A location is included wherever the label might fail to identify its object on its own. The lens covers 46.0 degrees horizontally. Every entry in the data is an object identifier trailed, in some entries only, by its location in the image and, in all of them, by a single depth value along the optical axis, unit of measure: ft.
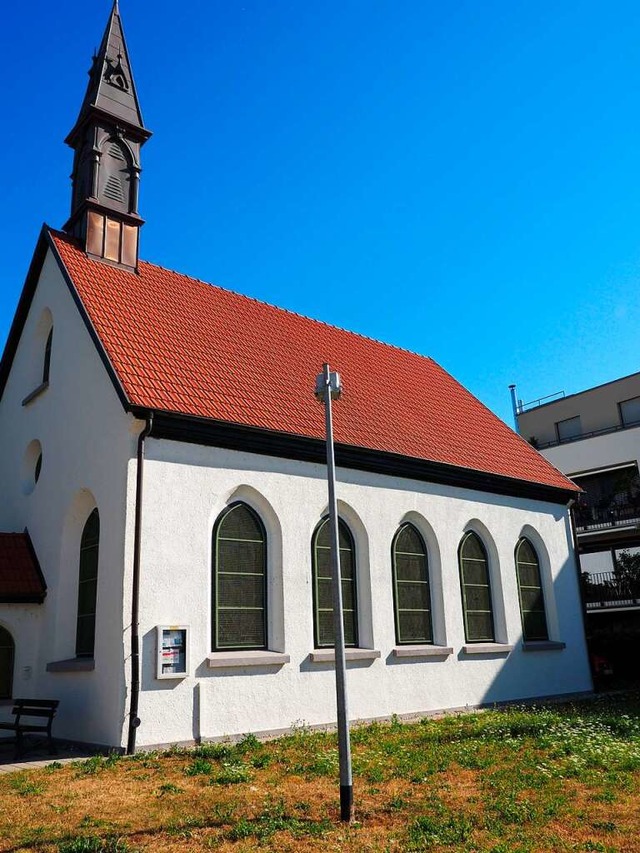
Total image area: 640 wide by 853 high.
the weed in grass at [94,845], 22.17
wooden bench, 38.40
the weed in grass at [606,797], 26.85
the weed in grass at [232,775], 30.66
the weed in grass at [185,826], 23.86
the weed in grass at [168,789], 29.30
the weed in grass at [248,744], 37.40
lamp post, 24.91
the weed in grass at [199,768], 32.39
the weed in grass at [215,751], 35.91
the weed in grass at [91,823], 24.72
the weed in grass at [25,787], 29.32
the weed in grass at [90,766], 33.05
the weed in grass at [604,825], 23.70
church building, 41.39
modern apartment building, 88.07
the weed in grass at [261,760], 33.68
